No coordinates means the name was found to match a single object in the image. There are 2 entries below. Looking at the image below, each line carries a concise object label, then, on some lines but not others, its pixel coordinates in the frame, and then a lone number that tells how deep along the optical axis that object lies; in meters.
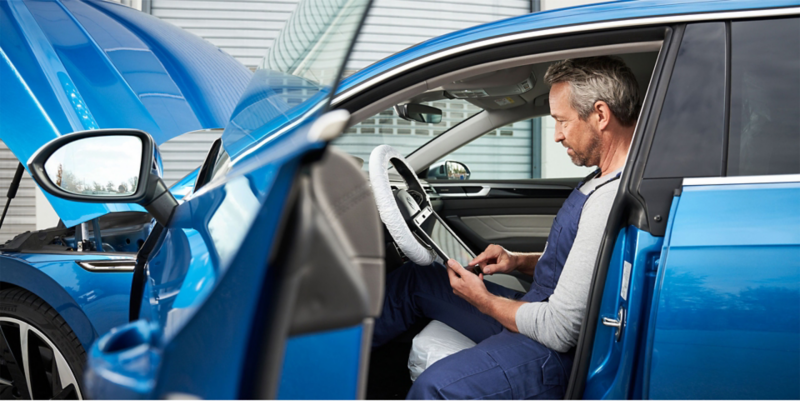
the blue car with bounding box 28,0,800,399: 0.44
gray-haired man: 1.19
